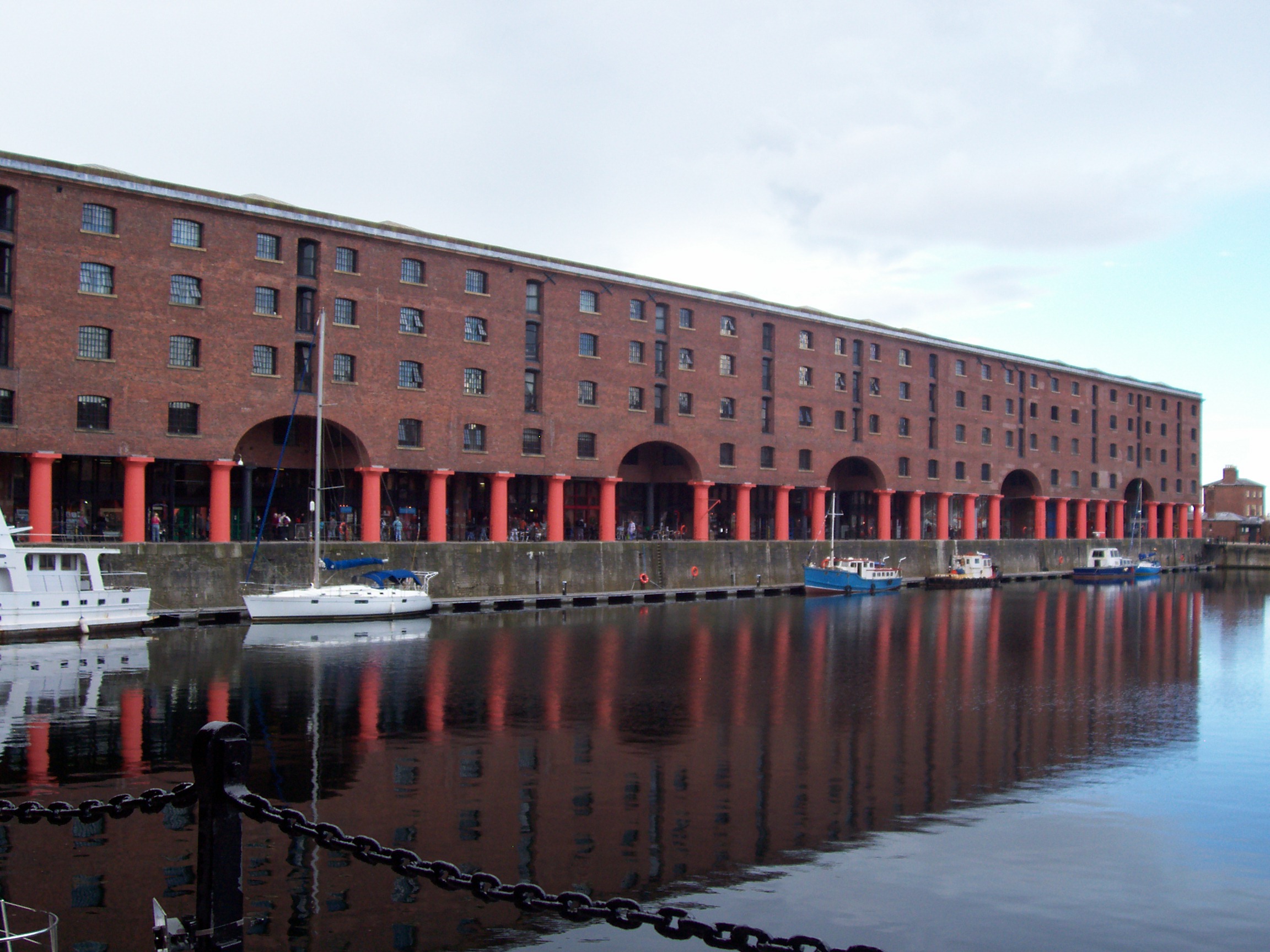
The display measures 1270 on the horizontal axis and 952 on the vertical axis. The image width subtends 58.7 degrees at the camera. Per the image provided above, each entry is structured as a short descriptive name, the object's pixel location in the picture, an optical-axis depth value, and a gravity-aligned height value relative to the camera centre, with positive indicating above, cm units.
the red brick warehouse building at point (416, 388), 4275 +575
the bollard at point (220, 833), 530 -156
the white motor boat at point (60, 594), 3653 -312
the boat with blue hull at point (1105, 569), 8712 -397
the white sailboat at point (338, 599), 4178 -362
